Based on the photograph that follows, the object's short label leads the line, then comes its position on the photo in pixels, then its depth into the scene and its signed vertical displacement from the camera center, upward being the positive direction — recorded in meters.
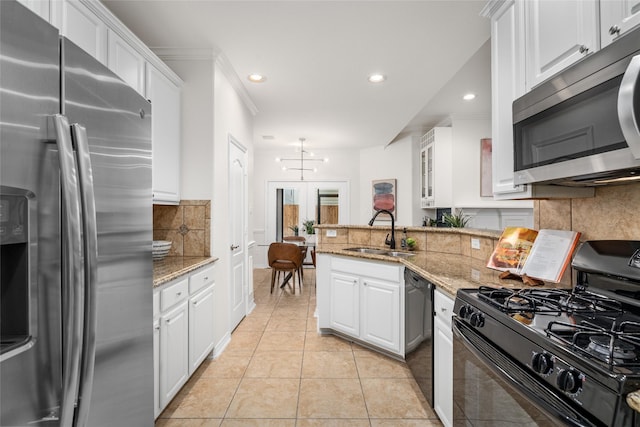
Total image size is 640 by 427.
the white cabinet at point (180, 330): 1.87 -0.74
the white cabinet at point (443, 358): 1.75 -0.79
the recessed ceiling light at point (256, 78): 3.33 +1.39
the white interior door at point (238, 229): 3.35 -0.14
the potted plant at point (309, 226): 7.11 -0.22
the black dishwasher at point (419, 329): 2.06 -0.76
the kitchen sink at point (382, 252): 3.11 -0.35
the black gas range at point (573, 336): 0.78 -0.35
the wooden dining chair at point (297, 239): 6.65 -0.48
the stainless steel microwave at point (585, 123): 0.95 +0.33
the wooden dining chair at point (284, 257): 4.95 -0.62
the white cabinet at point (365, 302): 2.67 -0.76
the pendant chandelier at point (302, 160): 7.15 +1.19
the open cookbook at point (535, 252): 1.58 -0.19
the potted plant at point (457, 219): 4.44 -0.05
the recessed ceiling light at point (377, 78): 3.35 +1.40
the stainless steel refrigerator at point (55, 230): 0.63 -0.03
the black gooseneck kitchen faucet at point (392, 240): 3.30 -0.25
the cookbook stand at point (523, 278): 1.70 -0.34
